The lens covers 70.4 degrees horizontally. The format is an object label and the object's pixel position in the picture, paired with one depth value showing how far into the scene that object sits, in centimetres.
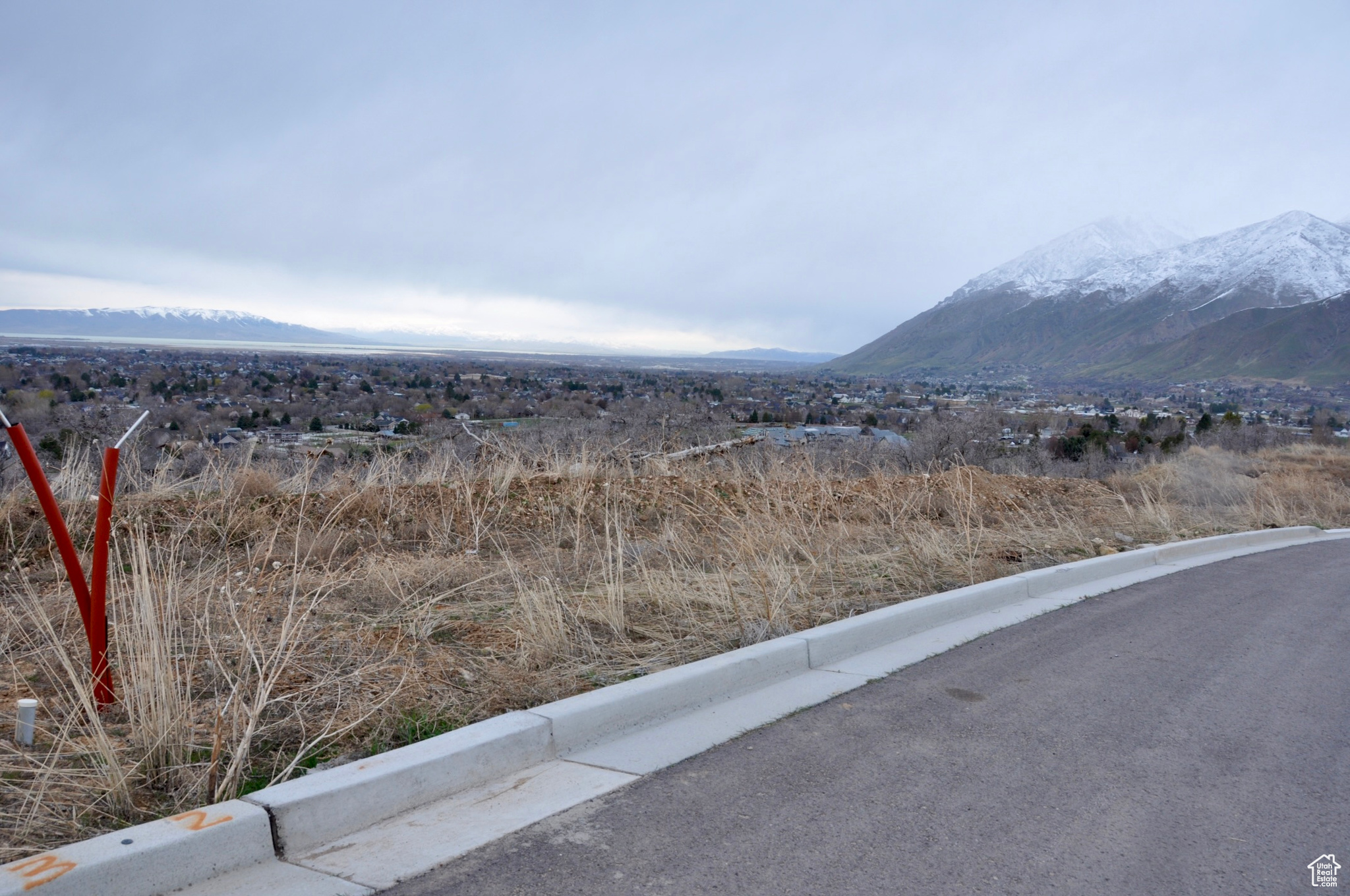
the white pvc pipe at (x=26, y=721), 381
